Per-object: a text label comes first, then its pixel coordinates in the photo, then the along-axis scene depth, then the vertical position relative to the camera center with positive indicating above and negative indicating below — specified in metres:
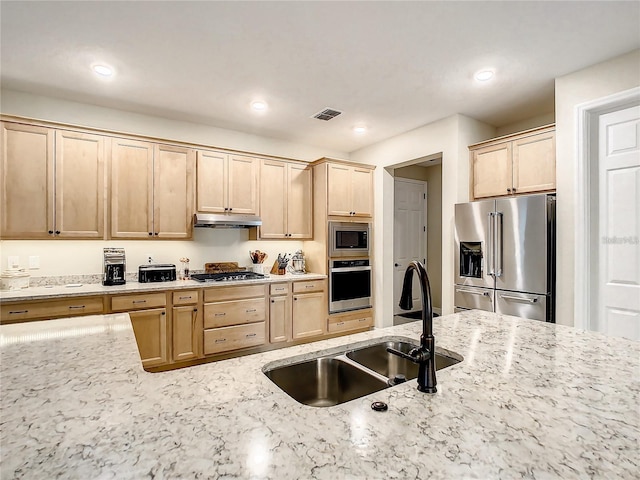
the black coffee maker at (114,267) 3.23 -0.24
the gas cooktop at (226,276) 3.63 -0.40
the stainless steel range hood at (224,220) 3.67 +0.24
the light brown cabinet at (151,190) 3.34 +0.54
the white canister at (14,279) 2.91 -0.32
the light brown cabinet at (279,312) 3.83 -0.81
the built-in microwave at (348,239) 4.30 +0.03
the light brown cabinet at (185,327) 3.26 -0.83
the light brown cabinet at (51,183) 2.90 +0.54
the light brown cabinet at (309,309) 4.01 -0.82
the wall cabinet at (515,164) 3.03 +0.75
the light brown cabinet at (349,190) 4.35 +0.68
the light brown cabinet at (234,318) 3.45 -0.81
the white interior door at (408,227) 5.73 +0.25
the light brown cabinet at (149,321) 3.03 -0.73
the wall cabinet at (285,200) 4.20 +0.54
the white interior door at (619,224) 2.55 +0.13
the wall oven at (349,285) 4.29 -0.57
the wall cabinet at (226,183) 3.77 +0.69
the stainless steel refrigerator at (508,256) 2.89 -0.14
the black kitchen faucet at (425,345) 1.00 -0.32
